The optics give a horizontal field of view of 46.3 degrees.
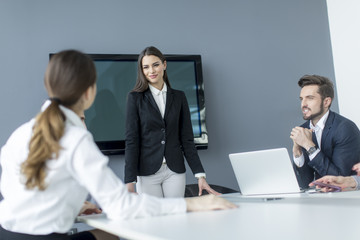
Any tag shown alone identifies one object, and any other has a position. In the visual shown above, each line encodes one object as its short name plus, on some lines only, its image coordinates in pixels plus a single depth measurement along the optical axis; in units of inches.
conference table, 43.1
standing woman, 105.0
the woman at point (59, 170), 49.4
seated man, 99.1
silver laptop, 75.1
